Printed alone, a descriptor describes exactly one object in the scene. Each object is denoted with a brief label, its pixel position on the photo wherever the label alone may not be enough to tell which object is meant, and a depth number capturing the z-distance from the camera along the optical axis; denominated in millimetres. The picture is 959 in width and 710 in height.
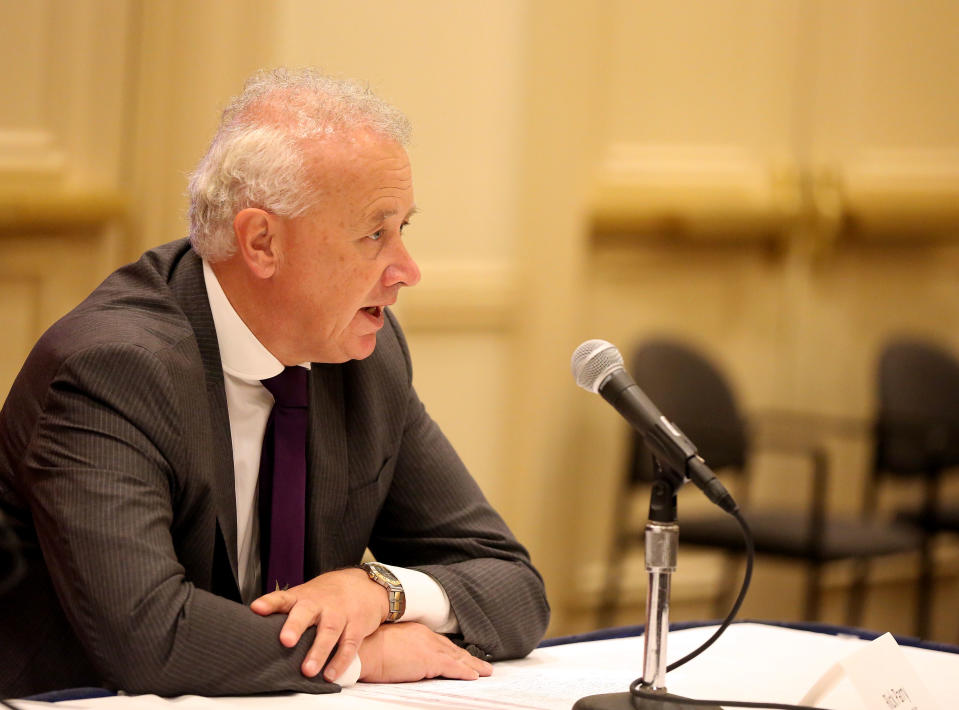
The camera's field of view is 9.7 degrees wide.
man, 5215
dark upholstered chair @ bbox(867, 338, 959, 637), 9467
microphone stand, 5126
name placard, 5161
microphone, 5094
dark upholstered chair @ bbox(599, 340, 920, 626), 8601
